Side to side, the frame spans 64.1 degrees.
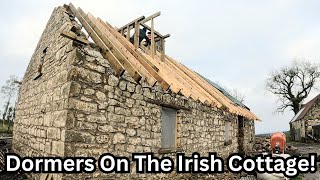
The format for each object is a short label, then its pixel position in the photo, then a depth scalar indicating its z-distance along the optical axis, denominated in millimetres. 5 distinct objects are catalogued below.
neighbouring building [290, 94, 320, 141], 27784
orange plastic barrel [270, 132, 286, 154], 9338
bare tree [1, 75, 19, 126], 34603
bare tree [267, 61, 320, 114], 38312
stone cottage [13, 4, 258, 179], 4852
